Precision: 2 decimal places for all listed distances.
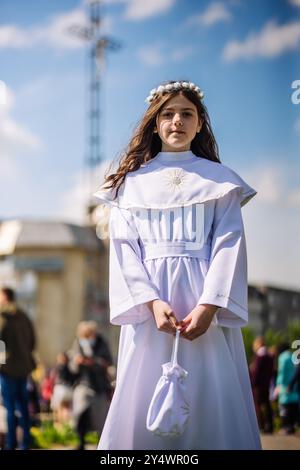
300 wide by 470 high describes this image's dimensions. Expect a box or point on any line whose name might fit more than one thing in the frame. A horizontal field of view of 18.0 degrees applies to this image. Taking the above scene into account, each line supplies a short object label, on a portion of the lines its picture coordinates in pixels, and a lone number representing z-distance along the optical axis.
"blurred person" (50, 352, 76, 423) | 10.68
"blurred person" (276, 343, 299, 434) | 10.56
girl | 3.51
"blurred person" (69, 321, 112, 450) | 8.17
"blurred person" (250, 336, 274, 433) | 11.63
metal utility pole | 25.03
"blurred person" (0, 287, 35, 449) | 7.64
